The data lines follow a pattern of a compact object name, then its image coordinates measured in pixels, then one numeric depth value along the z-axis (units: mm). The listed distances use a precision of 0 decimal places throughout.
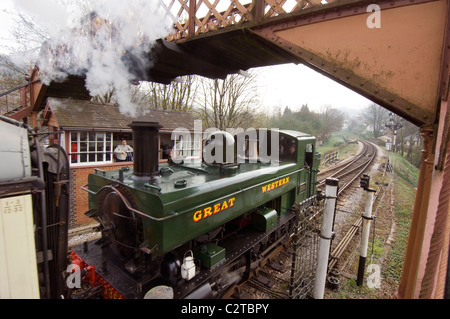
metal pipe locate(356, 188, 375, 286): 5414
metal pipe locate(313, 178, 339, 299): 4527
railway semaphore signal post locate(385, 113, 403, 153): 24562
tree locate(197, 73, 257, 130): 19984
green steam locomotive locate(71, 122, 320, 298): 3605
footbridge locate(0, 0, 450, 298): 2162
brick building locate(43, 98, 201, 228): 8242
